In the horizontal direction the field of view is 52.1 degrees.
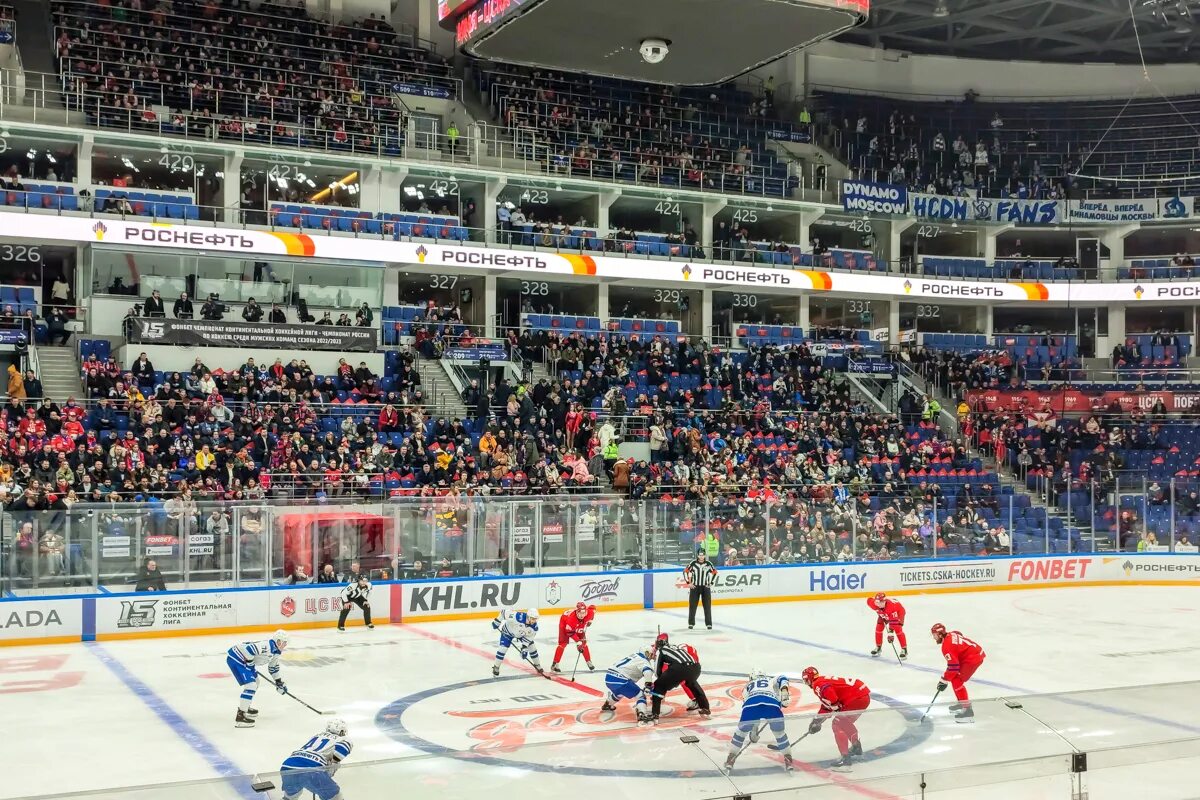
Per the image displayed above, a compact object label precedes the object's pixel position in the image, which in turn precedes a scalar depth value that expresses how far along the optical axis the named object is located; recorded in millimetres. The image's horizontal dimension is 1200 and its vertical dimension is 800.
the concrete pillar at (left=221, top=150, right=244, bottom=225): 32812
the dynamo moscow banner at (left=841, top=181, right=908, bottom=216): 42031
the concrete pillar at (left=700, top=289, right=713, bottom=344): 39875
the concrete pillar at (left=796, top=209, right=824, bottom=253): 41625
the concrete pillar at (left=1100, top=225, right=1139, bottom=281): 44562
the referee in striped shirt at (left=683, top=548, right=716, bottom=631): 20609
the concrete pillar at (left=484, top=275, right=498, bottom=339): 36250
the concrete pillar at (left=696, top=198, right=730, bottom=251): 39938
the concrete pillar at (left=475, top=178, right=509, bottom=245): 36375
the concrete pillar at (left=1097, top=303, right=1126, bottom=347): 44219
